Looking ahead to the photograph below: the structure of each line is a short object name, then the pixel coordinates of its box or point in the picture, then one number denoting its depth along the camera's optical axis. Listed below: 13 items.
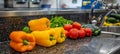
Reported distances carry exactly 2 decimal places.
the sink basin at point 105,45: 0.81
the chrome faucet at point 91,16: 1.80
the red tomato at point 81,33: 1.14
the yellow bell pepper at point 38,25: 0.91
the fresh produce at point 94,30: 1.26
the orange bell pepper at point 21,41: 0.75
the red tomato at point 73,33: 1.10
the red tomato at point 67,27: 1.16
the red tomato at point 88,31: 1.20
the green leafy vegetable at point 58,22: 1.13
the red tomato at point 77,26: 1.19
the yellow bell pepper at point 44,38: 0.86
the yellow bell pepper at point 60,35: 0.93
